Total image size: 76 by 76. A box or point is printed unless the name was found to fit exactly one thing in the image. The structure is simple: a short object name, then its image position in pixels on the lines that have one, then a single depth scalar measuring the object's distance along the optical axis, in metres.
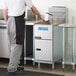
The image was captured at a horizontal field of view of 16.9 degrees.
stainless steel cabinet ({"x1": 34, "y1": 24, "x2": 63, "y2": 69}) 4.89
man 4.53
